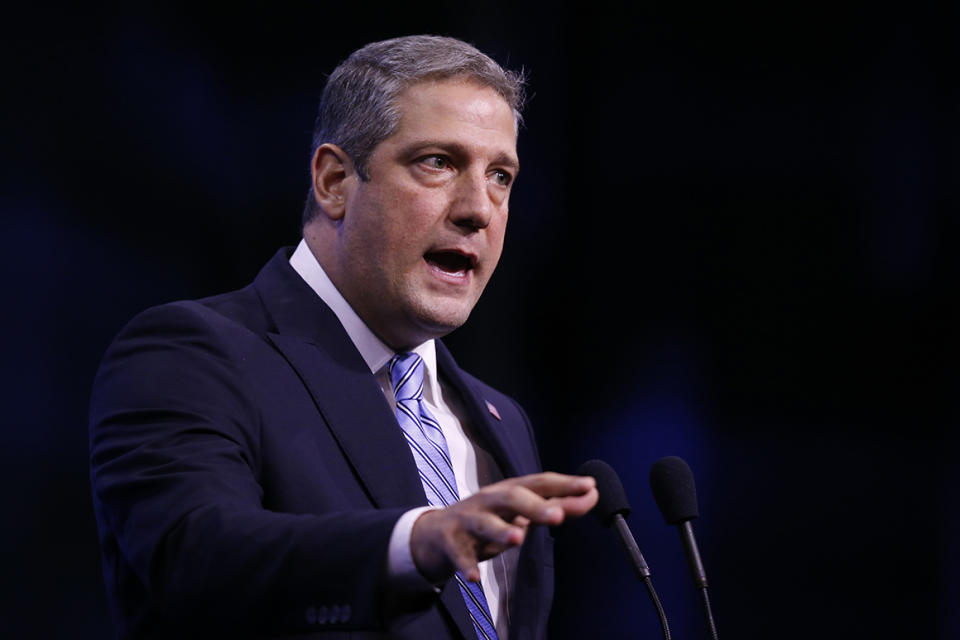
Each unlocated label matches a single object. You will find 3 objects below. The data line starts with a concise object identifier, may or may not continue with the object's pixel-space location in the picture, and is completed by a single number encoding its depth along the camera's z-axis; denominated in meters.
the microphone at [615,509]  5.75
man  5.60
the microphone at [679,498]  5.75
